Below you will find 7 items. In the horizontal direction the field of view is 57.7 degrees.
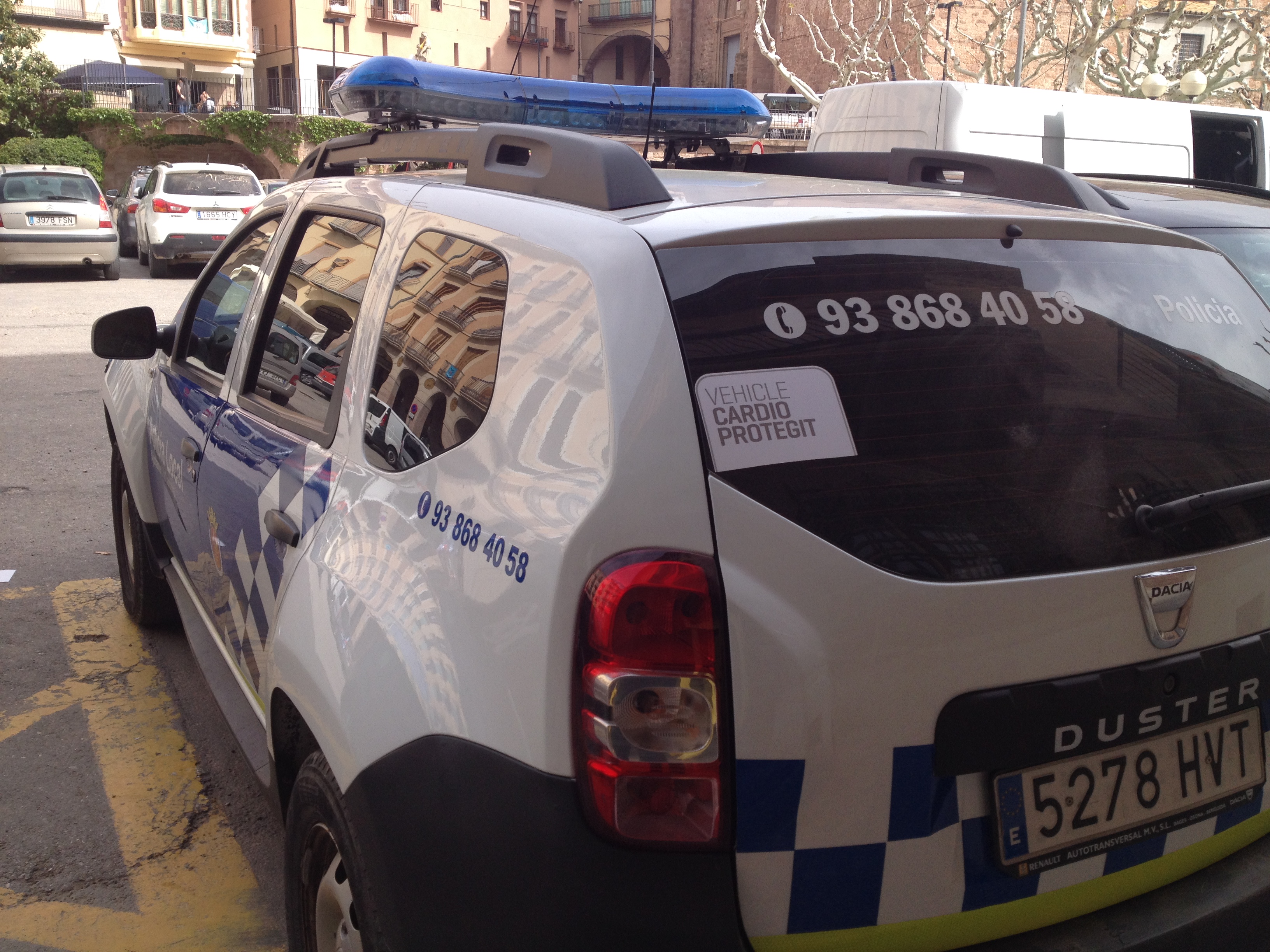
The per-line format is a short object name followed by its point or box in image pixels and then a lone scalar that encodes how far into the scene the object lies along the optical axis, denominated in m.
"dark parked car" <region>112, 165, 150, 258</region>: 20.83
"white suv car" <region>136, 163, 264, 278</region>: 17.16
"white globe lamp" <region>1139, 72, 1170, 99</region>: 15.13
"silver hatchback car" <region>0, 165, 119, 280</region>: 16.12
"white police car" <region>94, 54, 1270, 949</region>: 1.46
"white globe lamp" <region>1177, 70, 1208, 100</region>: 14.09
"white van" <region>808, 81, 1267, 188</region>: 6.42
